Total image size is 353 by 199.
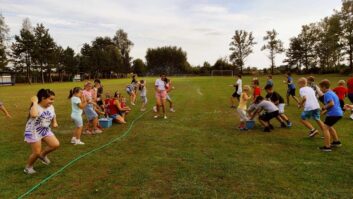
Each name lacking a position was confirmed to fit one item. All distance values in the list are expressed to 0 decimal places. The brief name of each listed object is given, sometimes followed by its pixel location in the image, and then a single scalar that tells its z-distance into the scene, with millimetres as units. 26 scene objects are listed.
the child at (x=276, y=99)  10773
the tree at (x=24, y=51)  61719
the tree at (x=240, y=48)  94500
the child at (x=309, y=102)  8469
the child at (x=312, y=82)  12305
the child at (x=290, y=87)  17234
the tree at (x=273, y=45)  86750
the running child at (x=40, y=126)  6051
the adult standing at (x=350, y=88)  12789
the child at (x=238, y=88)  16573
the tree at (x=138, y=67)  115438
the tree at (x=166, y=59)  118312
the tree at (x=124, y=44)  106312
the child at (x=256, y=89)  12683
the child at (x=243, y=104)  10102
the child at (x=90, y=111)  9771
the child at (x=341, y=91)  12422
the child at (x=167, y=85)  13775
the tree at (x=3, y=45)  55531
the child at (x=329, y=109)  7457
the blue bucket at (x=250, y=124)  10414
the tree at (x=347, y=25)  56281
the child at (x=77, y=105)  8280
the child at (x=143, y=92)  17094
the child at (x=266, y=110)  9939
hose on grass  5389
